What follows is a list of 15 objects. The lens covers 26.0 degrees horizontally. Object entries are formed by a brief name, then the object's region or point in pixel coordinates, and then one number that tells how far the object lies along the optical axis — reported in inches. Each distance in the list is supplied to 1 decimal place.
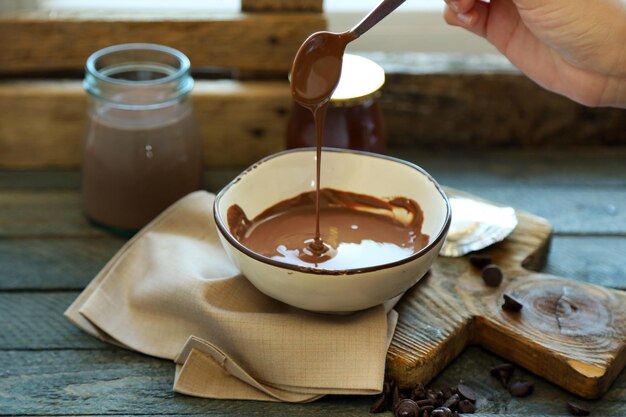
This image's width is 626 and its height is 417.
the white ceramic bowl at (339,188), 28.1
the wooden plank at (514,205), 35.5
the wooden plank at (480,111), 39.3
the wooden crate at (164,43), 37.8
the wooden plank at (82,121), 38.0
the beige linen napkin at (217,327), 28.9
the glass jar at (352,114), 33.6
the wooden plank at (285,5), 38.0
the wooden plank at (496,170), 38.0
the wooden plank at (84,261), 33.1
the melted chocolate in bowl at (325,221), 29.8
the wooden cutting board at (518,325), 29.2
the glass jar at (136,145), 34.1
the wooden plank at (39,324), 30.8
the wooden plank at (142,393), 28.7
